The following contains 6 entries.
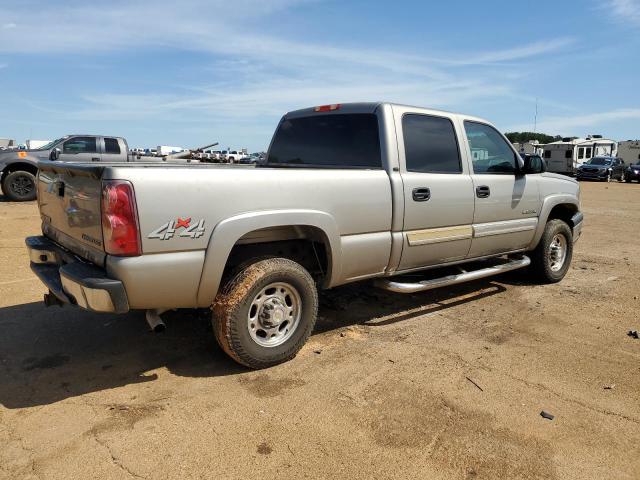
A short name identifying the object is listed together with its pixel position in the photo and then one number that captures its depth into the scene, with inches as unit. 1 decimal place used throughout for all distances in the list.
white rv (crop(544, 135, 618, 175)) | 1279.5
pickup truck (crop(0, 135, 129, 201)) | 518.0
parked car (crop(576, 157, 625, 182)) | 1229.1
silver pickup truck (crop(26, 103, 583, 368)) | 118.2
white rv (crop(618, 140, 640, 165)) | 1552.7
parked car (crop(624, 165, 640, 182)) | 1230.4
